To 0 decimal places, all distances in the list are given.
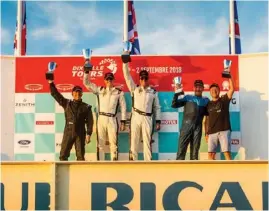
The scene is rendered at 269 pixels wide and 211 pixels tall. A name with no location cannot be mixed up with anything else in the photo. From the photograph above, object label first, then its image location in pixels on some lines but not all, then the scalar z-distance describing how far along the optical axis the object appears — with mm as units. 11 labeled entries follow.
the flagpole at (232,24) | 13766
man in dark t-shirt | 9438
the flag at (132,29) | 13969
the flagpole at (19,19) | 13870
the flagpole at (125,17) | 13367
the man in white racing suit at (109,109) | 9781
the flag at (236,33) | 14531
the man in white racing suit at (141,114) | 9570
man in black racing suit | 9516
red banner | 10438
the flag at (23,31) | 14109
